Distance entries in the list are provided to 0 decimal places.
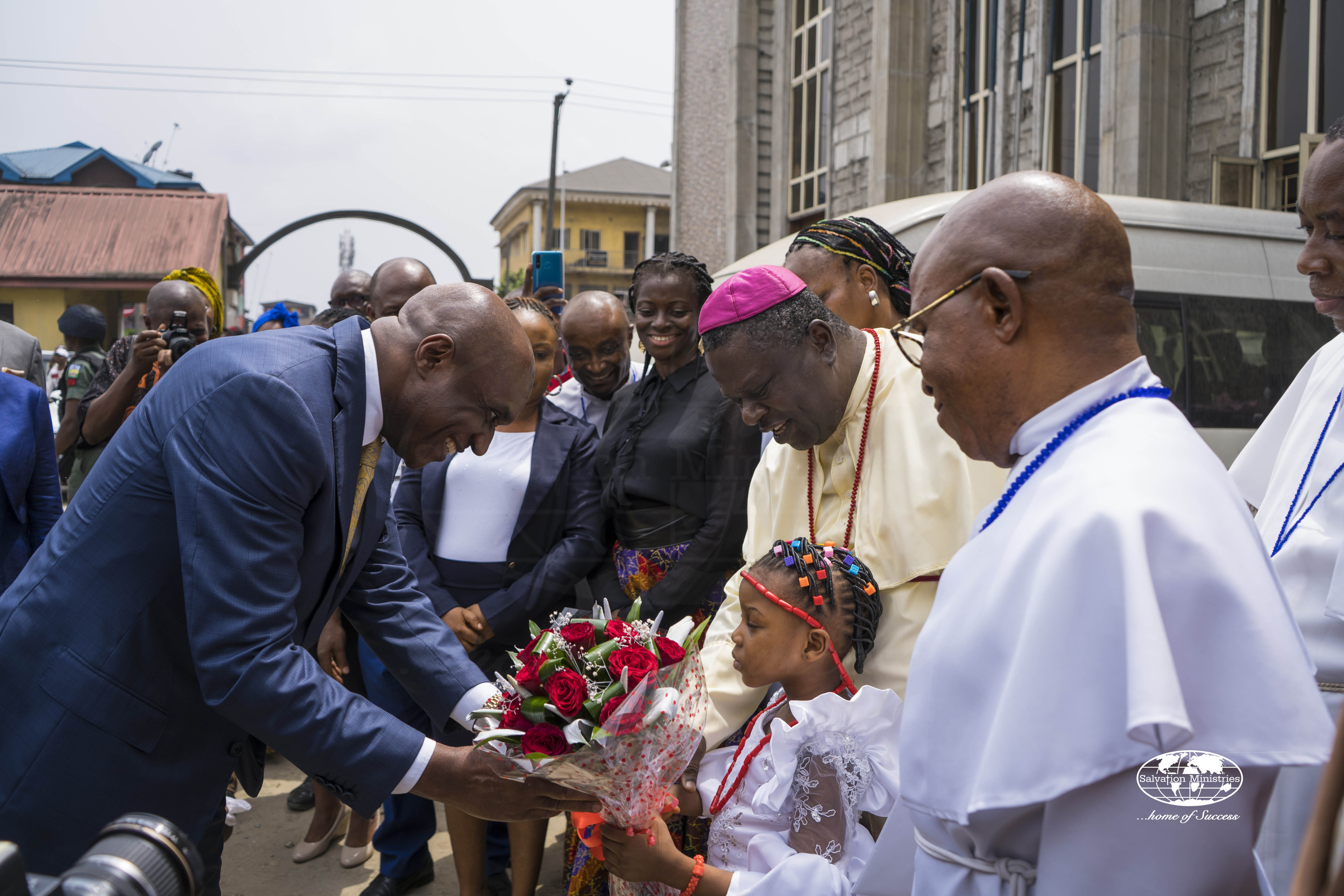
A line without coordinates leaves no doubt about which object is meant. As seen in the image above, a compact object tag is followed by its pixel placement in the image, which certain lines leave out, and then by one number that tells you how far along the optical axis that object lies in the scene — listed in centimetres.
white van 548
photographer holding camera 459
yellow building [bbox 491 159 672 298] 5316
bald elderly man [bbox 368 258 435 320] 502
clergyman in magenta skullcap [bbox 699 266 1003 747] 248
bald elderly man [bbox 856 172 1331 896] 115
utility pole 2541
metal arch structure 1847
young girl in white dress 237
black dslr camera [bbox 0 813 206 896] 96
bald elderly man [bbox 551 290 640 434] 457
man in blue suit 204
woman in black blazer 386
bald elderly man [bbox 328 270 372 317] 604
